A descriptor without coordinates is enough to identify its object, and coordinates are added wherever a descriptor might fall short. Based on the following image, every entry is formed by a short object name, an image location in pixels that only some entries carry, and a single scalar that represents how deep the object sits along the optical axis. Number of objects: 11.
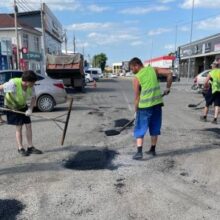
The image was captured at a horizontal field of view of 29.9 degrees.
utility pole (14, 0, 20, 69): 31.67
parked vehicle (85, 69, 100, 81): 59.56
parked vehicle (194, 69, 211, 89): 28.34
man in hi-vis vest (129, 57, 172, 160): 7.07
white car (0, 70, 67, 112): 15.28
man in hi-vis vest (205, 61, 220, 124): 11.55
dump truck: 28.52
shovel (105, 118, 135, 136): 9.23
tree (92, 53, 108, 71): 139.38
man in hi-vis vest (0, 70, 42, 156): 7.33
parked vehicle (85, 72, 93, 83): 52.72
